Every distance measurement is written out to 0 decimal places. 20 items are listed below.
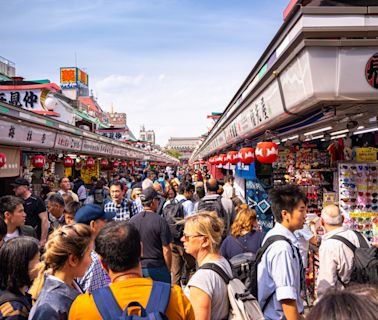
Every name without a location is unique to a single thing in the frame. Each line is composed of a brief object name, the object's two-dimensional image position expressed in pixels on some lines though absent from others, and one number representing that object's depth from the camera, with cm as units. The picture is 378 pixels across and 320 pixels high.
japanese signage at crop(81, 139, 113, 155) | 1584
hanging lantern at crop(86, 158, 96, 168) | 1828
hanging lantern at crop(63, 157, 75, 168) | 1480
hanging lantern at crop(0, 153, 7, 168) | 830
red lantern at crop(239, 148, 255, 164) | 834
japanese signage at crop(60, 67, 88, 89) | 5922
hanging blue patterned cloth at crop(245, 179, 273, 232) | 998
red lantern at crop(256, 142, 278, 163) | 664
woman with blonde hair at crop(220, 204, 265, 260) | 472
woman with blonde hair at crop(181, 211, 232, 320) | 263
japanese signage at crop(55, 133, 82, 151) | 1269
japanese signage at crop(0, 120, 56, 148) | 911
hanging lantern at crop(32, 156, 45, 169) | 1167
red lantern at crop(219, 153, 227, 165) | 1403
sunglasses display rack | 626
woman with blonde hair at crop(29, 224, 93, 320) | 249
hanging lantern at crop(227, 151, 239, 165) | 1066
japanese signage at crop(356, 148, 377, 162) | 643
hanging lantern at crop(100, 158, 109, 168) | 2318
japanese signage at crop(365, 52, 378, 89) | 334
